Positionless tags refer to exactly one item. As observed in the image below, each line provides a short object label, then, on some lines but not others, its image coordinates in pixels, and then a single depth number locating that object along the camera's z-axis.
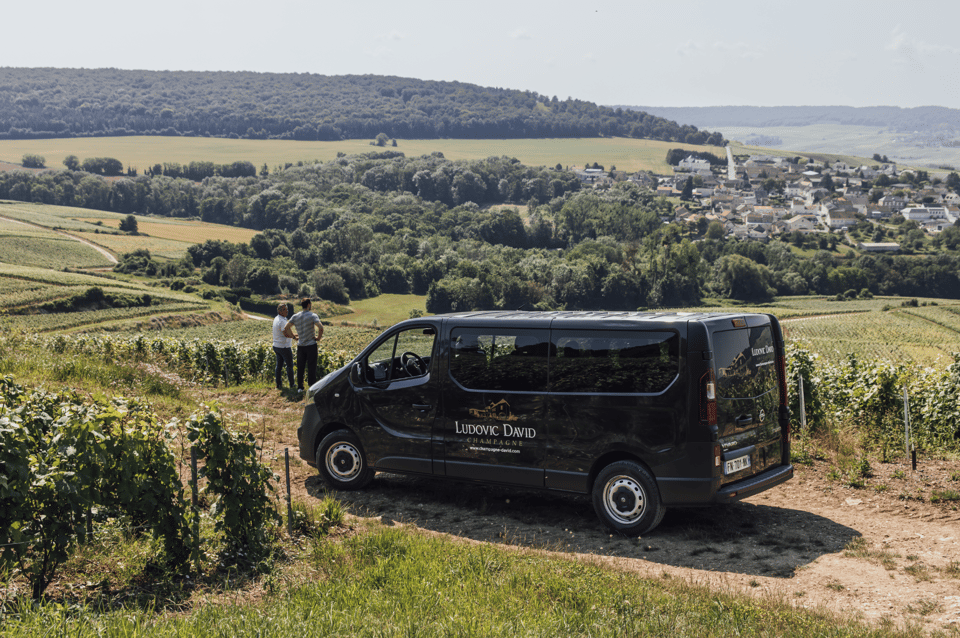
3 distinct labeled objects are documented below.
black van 6.75
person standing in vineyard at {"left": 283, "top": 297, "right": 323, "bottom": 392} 13.52
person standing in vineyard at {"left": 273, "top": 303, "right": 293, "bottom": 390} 14.22
